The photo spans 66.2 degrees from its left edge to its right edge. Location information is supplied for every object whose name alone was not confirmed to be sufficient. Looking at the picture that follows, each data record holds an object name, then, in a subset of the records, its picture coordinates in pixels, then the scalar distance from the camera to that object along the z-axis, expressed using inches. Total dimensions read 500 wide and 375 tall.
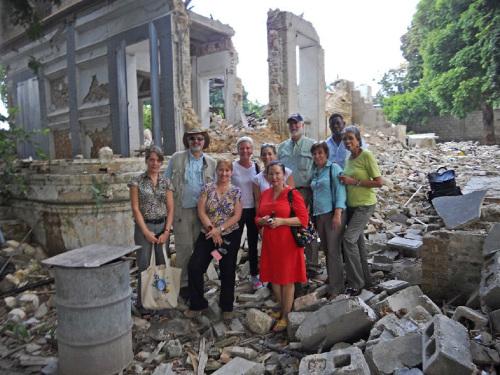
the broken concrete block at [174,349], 139.5
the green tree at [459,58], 629.9
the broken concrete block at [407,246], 198.8
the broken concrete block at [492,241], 136.2
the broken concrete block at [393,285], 152.0
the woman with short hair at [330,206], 156.5
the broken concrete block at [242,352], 133.5
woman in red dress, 142.9
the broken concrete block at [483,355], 98.8
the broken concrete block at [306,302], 145.9
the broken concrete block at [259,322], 149.0
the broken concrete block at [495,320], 112.3
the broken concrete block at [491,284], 118.0
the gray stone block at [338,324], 125.8
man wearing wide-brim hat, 161.0
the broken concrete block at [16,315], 172.9
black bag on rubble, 266.5
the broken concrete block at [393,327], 117.4
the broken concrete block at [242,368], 121.0
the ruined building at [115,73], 360.2
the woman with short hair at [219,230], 151.2
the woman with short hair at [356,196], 154.3
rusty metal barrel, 124.3
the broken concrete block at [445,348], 91.2
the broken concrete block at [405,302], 133.7
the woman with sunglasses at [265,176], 157.8
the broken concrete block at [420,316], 121.3
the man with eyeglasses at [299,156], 171.5
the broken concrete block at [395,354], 104.0
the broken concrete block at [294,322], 139.6
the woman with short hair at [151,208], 152.4
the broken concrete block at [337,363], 101.3
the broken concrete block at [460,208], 170.1
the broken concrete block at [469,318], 114.8
